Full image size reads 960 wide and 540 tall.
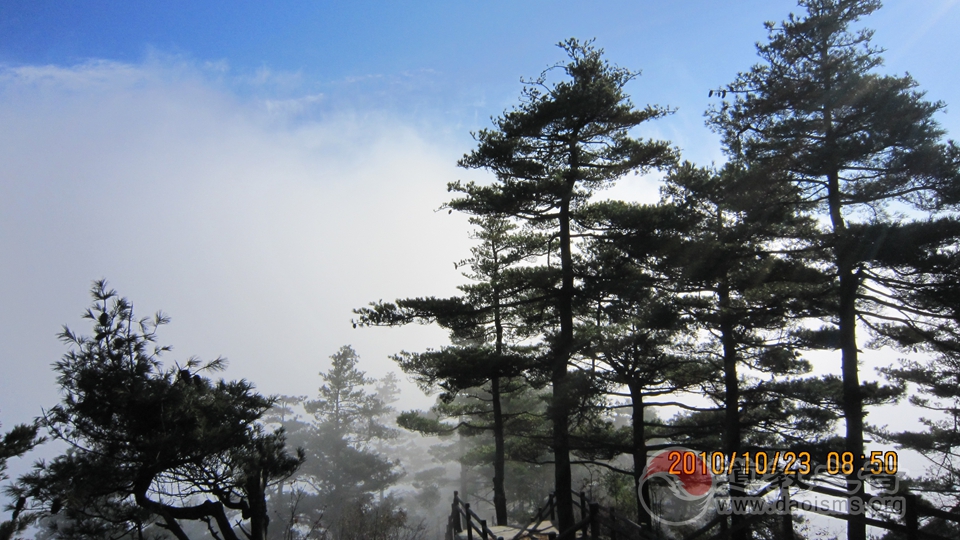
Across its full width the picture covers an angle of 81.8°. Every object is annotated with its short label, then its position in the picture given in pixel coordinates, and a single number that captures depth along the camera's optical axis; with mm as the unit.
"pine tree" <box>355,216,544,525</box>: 15148
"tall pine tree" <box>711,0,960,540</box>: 11789
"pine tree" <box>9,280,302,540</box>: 6570
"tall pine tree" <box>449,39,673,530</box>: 15047
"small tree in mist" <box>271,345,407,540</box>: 42500
